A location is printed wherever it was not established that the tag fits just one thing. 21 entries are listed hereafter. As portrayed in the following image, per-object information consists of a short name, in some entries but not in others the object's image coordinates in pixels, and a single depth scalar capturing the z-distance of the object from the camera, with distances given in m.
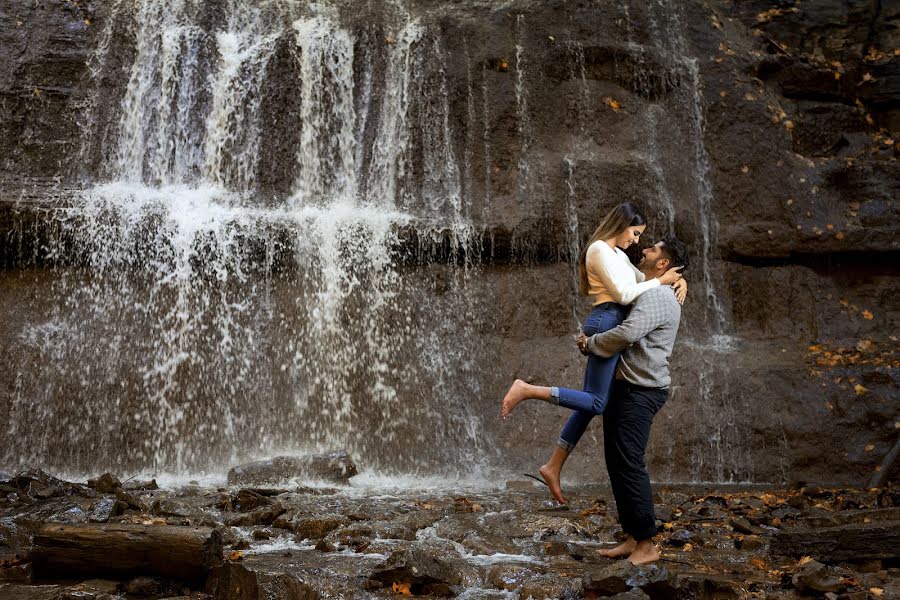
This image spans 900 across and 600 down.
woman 4.86
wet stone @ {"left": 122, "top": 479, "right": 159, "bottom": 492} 7.39
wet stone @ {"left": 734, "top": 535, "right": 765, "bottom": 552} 5.40
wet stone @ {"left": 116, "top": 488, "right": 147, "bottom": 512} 6.18
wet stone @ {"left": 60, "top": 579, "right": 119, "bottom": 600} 3.81
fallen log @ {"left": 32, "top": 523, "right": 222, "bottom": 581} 4.01
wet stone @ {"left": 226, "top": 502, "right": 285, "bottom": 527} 5.88
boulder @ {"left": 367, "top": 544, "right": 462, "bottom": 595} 4.25
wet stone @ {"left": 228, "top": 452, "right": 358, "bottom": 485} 8.11
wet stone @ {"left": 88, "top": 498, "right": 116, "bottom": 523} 5.81
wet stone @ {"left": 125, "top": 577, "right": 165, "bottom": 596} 3.95
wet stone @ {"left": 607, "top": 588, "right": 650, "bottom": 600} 3.86
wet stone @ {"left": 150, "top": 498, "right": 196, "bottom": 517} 6.04
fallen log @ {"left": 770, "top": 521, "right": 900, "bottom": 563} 4.72
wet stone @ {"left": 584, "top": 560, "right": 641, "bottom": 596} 4.00
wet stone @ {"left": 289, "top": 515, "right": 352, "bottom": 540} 5.61
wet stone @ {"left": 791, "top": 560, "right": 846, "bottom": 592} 4.14
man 4.78
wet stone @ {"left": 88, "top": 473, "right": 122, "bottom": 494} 6.91
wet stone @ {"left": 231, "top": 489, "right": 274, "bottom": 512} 6.48
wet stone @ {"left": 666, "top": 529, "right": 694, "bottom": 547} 5.51
